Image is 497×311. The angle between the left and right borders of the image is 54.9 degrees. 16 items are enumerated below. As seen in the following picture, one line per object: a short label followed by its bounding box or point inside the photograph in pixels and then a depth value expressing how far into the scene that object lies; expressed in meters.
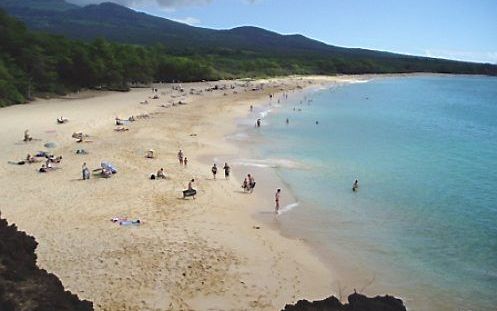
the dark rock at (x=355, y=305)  9.00
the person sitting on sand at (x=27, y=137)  31.91
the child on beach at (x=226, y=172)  26.95
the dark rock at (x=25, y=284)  8.50
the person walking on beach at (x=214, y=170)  26.84
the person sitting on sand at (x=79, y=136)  33.04
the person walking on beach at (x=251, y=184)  25.16
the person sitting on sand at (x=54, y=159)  26.85
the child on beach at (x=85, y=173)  24.58
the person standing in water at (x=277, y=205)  22.05
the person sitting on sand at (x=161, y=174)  25.78
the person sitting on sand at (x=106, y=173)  25.17
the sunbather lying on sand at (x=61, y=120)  39.28
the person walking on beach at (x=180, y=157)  29.30
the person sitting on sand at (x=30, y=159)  26.84
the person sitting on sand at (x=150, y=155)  30.14
